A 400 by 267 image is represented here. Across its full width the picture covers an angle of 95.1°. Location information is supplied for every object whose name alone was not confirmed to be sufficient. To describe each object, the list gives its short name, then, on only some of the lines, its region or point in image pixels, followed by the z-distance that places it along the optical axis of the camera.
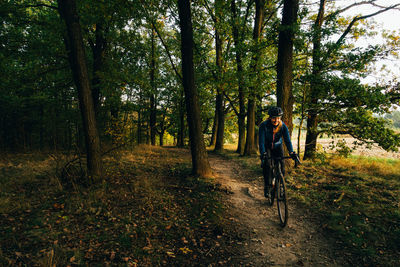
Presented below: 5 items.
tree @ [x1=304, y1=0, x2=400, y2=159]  7.16
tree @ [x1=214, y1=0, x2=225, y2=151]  10.31
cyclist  4.94
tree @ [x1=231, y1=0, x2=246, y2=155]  10.87
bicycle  4.45
